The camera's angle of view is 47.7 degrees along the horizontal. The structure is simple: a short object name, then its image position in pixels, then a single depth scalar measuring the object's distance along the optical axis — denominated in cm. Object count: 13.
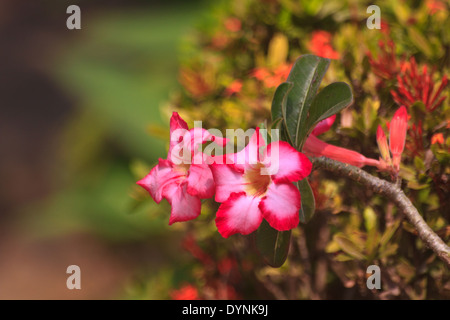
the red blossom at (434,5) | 118
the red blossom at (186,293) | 125
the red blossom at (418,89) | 90
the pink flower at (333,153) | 77
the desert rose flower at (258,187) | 67
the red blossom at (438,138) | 88
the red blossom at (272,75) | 111
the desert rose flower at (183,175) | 71
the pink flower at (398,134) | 78
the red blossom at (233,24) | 132
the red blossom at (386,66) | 98
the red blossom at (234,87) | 120
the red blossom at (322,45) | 114
